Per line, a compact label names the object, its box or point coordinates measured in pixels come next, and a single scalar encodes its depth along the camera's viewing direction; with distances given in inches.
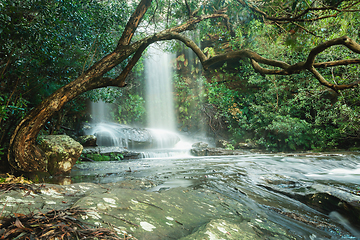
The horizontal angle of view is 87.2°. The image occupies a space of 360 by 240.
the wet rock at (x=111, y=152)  327.3
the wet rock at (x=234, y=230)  51.0
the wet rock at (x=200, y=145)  510.9
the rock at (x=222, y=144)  519.6
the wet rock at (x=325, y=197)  90.5
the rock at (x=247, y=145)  484.7
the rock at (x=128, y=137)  445.7
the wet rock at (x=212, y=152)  404.0
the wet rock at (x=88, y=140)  368.0
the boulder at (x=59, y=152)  186.9
